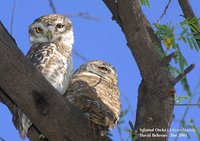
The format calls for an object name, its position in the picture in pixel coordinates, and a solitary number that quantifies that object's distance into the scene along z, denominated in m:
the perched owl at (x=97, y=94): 5.82
